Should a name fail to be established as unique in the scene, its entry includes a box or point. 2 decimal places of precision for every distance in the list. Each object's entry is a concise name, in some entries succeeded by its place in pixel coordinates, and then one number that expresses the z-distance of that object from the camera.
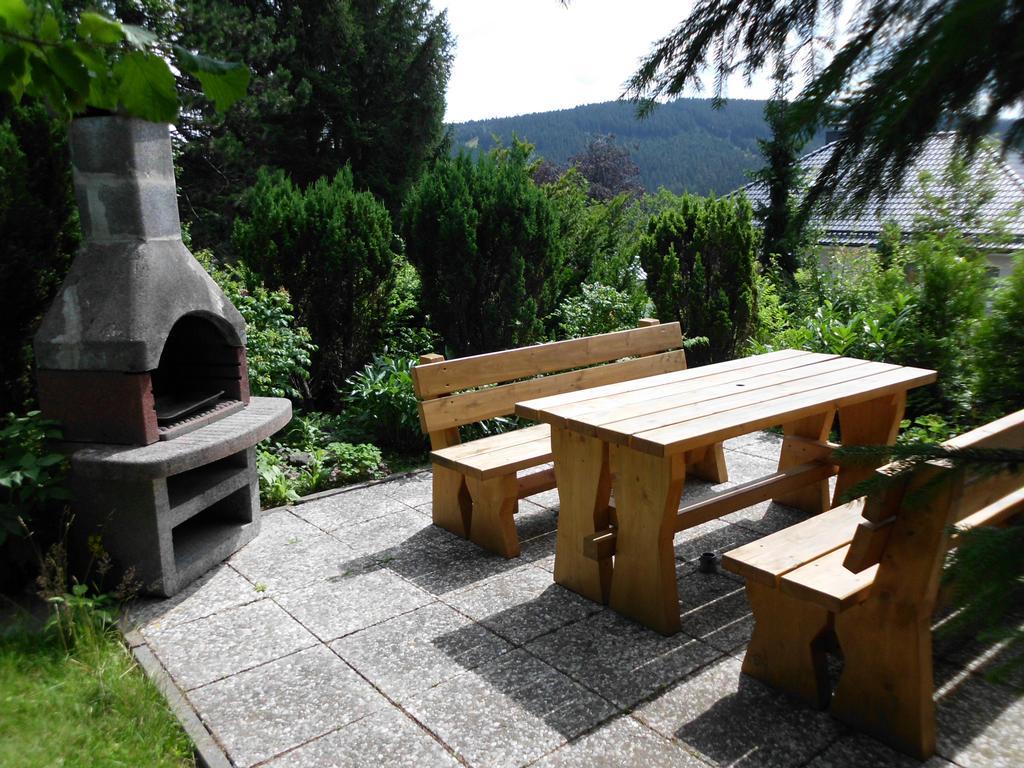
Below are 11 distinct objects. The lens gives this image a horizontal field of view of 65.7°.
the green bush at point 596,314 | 7.68
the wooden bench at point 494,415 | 4.16
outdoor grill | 3.56
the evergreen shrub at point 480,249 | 6.76
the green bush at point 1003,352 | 5.37
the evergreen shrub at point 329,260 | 6.71
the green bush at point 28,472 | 3.49
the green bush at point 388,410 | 6.11
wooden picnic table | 3.34
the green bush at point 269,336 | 5.84
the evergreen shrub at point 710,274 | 8.19
